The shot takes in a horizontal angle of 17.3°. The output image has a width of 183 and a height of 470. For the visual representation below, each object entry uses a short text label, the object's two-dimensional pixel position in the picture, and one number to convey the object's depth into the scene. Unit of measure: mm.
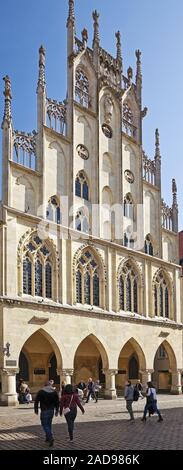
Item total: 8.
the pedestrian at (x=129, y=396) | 20614
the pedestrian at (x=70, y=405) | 14859
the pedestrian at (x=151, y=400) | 20000
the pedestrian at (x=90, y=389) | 30678
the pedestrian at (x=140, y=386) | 33116
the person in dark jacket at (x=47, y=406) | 14211
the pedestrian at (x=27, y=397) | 28969
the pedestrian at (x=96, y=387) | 31452
